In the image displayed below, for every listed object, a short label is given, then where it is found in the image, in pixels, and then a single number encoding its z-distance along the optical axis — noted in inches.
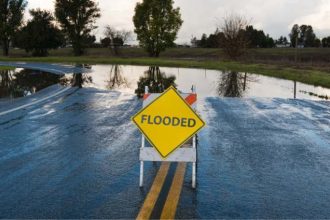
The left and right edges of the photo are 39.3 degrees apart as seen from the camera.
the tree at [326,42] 6702.8
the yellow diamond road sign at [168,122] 260.5
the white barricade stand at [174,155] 261.1
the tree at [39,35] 3240.7
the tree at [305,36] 6806.1
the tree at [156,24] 2935.5
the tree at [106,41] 4077.3
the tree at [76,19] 3147.1
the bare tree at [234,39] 2214.6
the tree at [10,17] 3051.2
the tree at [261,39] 5810.0
